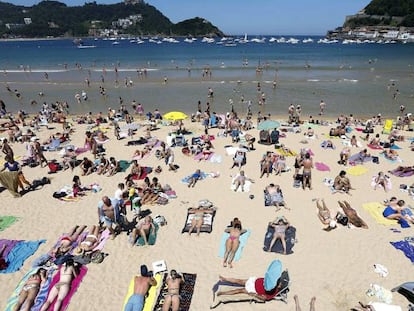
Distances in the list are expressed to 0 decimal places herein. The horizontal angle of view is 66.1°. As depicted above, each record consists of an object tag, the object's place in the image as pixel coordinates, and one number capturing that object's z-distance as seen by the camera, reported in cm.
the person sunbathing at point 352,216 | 854
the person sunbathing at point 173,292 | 603
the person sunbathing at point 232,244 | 732
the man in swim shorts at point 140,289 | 594
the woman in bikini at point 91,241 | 769
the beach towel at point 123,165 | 1230
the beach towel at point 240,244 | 753
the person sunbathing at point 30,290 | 611
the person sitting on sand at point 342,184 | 1032
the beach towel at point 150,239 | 800
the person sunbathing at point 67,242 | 756
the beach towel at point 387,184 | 1049
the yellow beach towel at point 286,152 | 1357
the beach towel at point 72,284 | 625
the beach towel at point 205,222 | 851
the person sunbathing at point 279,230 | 768
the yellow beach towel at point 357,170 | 1167
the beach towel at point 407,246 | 741
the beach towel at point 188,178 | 1129
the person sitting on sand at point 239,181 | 1059
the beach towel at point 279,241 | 770
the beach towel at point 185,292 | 617
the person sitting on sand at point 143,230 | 796
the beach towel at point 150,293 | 618
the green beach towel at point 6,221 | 876
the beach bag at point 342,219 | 860
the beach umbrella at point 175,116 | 1488
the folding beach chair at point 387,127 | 1628
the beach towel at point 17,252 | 725
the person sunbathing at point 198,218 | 844
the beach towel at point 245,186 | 1063
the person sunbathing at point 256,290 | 625
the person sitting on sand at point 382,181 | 1054
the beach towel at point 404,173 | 1142
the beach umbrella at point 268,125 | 1391
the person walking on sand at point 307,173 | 1048
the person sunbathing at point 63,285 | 614
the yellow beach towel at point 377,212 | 863
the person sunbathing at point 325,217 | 845
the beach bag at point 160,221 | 875
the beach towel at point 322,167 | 1212
